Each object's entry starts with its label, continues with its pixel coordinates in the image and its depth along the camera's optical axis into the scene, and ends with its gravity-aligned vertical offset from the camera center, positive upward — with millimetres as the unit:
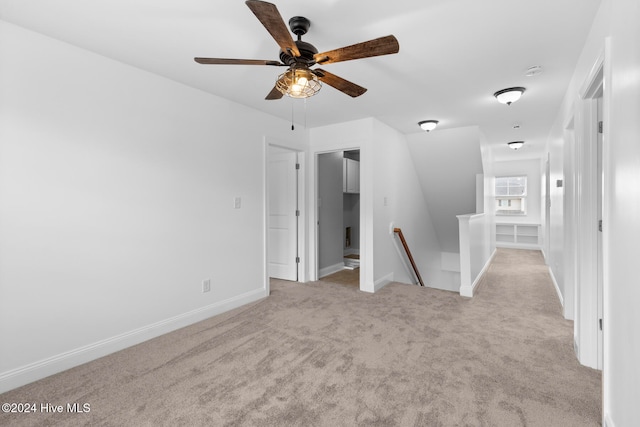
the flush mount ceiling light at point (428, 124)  4427 +1239
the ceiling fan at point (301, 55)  1535 +912
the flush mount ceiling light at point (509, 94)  3264 +1228
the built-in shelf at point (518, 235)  8308 -691
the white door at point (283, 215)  4828 -44
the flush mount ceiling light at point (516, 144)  6140 +1309
